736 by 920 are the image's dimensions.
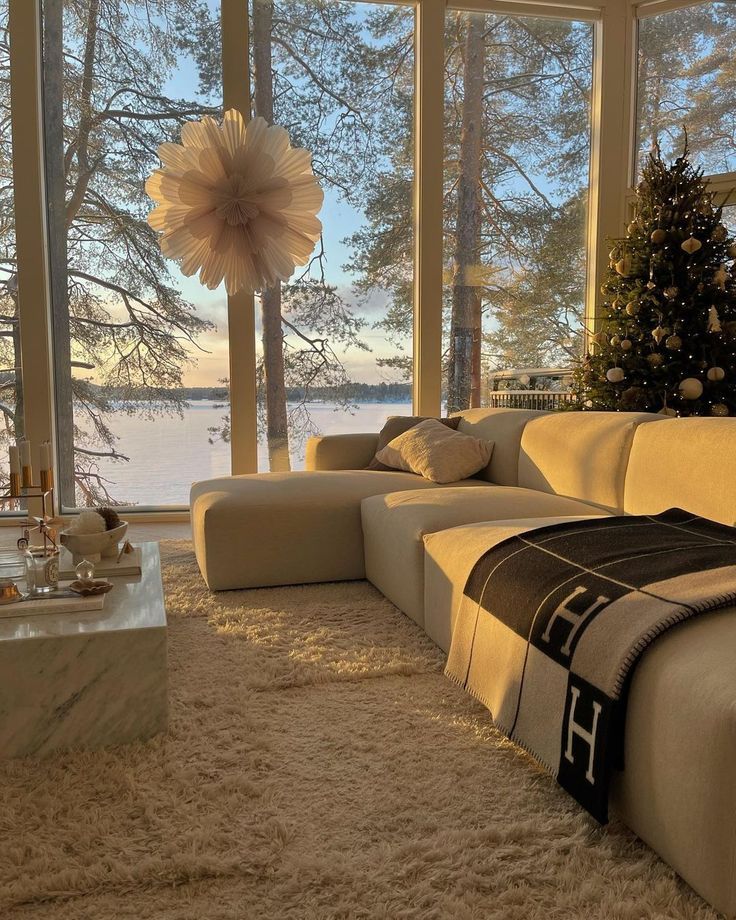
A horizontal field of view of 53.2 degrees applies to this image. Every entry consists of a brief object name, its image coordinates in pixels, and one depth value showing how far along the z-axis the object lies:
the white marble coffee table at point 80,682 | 1.61
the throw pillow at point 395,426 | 3.92
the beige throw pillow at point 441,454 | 3.42
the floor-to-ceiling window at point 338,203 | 4.78
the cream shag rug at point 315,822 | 1.18
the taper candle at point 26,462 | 2.09
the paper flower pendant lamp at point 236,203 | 2.91
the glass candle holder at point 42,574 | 1.93
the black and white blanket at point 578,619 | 1.33
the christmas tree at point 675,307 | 4.23
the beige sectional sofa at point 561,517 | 1.13
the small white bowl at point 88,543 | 2.24
